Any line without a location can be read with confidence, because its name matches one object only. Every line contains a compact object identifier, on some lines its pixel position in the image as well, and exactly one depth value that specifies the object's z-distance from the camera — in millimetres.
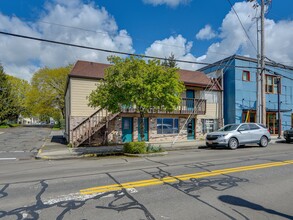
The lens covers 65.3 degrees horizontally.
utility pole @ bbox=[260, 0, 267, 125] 18328
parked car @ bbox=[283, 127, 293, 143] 18803
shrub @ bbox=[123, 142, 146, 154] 12281
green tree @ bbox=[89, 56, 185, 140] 11672
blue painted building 22438
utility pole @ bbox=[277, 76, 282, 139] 21572
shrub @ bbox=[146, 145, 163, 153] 12705
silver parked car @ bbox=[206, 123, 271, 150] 14625
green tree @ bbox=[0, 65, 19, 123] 41938
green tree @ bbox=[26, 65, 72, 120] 42312
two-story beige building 16953
